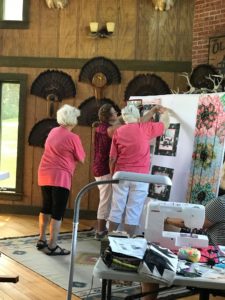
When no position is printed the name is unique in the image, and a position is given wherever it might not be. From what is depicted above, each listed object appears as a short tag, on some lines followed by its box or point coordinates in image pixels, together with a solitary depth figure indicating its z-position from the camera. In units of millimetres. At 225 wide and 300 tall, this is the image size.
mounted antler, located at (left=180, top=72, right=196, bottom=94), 4805
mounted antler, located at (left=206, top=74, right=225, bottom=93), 4658
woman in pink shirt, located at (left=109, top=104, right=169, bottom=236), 4531
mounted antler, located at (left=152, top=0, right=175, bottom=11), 6074
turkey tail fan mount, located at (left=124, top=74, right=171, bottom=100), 6199
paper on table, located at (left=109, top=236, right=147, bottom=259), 2131
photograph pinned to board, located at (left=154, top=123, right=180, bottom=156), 4660
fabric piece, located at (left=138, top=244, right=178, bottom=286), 2019
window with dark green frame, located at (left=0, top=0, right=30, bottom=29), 6445
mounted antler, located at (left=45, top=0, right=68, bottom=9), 6281
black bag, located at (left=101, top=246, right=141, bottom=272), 2074
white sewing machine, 2521
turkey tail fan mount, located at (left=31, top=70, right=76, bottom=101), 6422
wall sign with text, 5285
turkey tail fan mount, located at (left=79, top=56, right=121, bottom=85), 6312
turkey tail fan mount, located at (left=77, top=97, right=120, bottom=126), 6355
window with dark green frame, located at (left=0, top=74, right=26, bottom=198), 6559
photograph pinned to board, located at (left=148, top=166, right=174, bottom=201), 4688
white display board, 4477
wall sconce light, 6207
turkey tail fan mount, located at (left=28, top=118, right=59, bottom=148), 6469
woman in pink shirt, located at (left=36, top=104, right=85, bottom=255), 4383
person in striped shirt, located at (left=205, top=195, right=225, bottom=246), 2846
